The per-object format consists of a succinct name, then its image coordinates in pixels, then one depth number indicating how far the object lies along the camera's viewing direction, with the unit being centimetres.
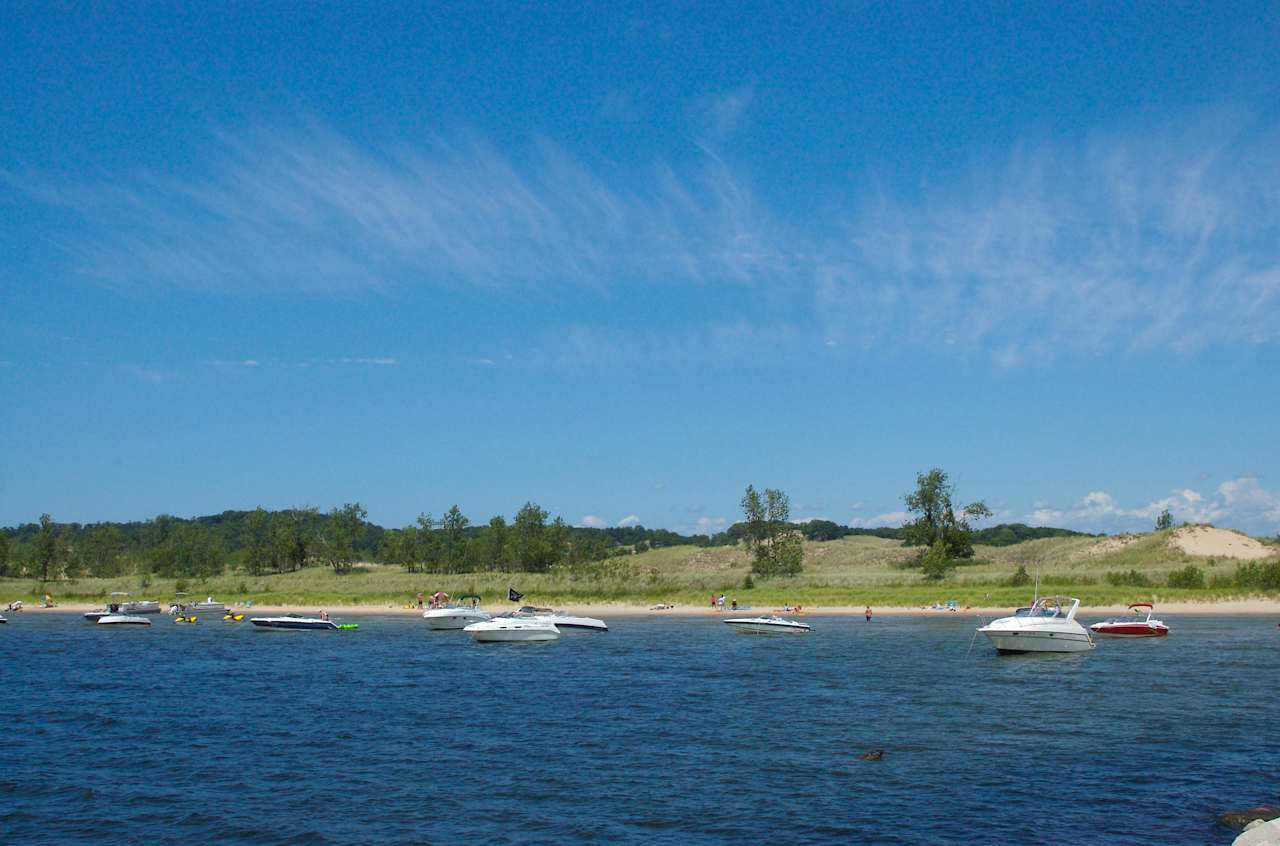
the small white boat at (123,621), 9044
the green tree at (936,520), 13462
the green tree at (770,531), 13000
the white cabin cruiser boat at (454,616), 8269
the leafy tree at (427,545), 15175
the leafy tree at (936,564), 11356
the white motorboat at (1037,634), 5875
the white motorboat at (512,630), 7169
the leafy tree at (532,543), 14000
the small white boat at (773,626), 7525
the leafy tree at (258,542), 16338
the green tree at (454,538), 14838
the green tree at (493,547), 14912
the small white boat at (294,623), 8356
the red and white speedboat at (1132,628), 6831
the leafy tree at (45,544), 15225
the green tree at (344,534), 15625
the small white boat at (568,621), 7675
